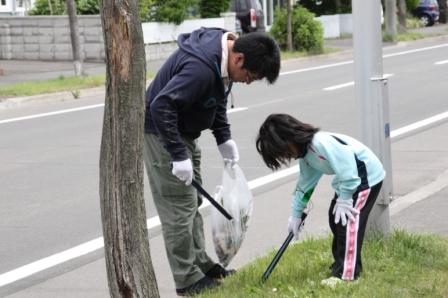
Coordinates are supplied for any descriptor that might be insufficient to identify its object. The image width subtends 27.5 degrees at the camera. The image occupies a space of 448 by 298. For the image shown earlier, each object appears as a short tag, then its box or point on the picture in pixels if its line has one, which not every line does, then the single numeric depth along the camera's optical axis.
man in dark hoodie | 4.83
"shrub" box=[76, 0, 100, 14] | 29.06
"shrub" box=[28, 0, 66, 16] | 30.01
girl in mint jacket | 4.80
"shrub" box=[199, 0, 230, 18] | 31.25
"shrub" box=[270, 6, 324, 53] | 28.45
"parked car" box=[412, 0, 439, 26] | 46.66
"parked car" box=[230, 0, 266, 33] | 28.66
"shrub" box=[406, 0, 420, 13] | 45.25
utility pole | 5.62
